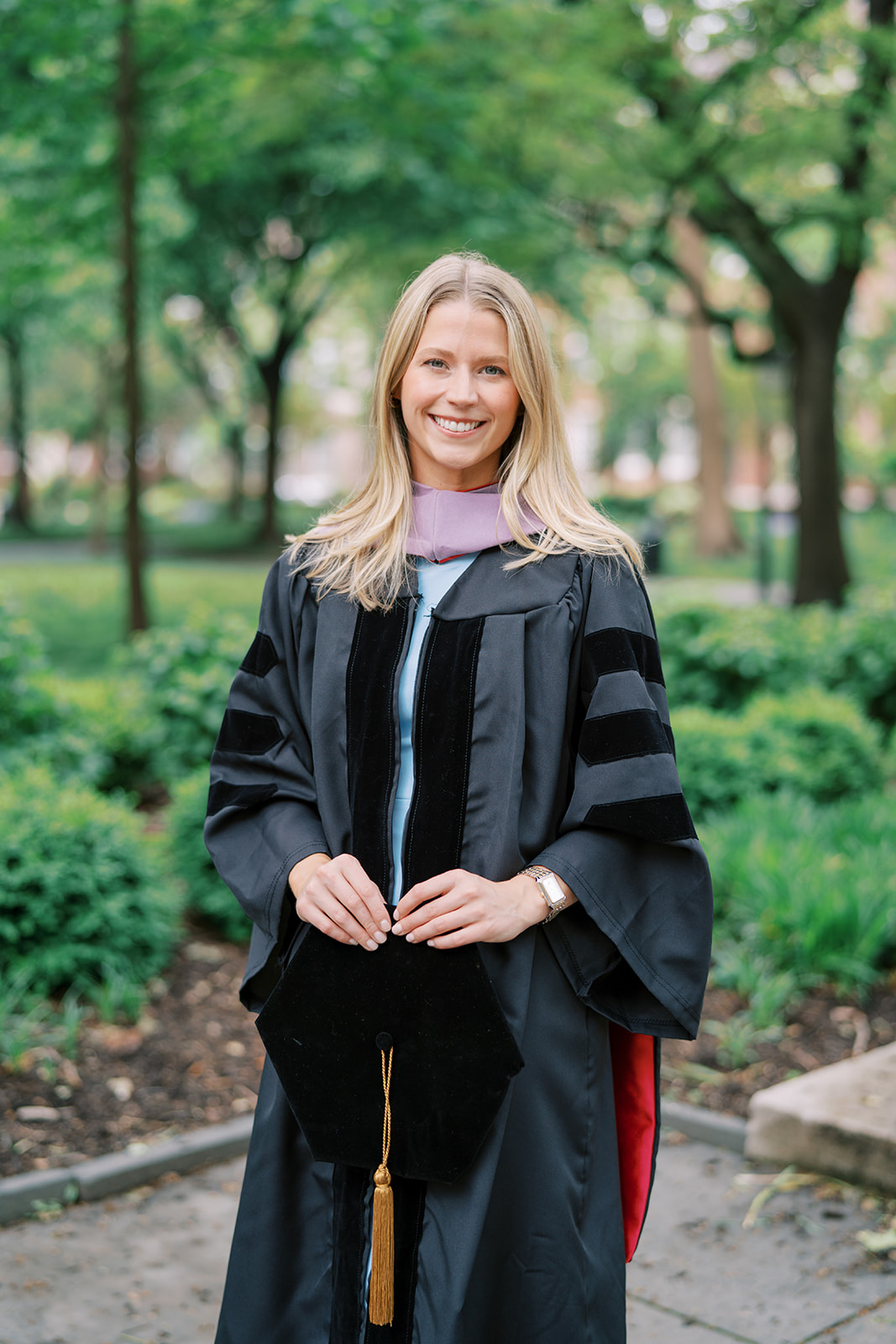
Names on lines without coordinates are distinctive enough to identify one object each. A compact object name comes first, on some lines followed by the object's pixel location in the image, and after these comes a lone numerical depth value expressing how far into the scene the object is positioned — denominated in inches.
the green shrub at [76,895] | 179.8
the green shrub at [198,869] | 211.0
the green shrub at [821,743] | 260.4
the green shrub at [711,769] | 246.2
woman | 79.5
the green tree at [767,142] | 448.8
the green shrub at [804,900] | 193.5
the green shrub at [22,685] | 235.9
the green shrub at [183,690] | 250.2
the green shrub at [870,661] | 323.6
